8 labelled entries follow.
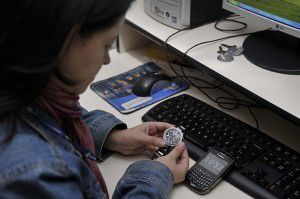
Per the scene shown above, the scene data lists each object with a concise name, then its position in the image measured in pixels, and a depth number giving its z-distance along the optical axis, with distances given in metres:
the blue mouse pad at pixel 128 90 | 1.12
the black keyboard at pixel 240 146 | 0.81
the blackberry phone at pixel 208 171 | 0.83
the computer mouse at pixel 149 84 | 1.15
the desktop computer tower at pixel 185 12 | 1.17
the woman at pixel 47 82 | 0.51
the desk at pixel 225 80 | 0.86
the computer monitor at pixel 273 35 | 0.96
